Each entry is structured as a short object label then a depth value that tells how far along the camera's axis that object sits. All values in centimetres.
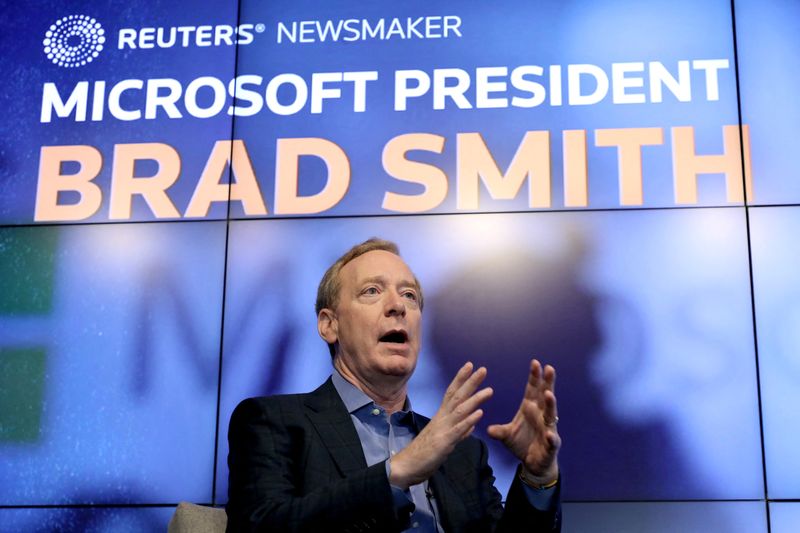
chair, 240
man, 208
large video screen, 318
